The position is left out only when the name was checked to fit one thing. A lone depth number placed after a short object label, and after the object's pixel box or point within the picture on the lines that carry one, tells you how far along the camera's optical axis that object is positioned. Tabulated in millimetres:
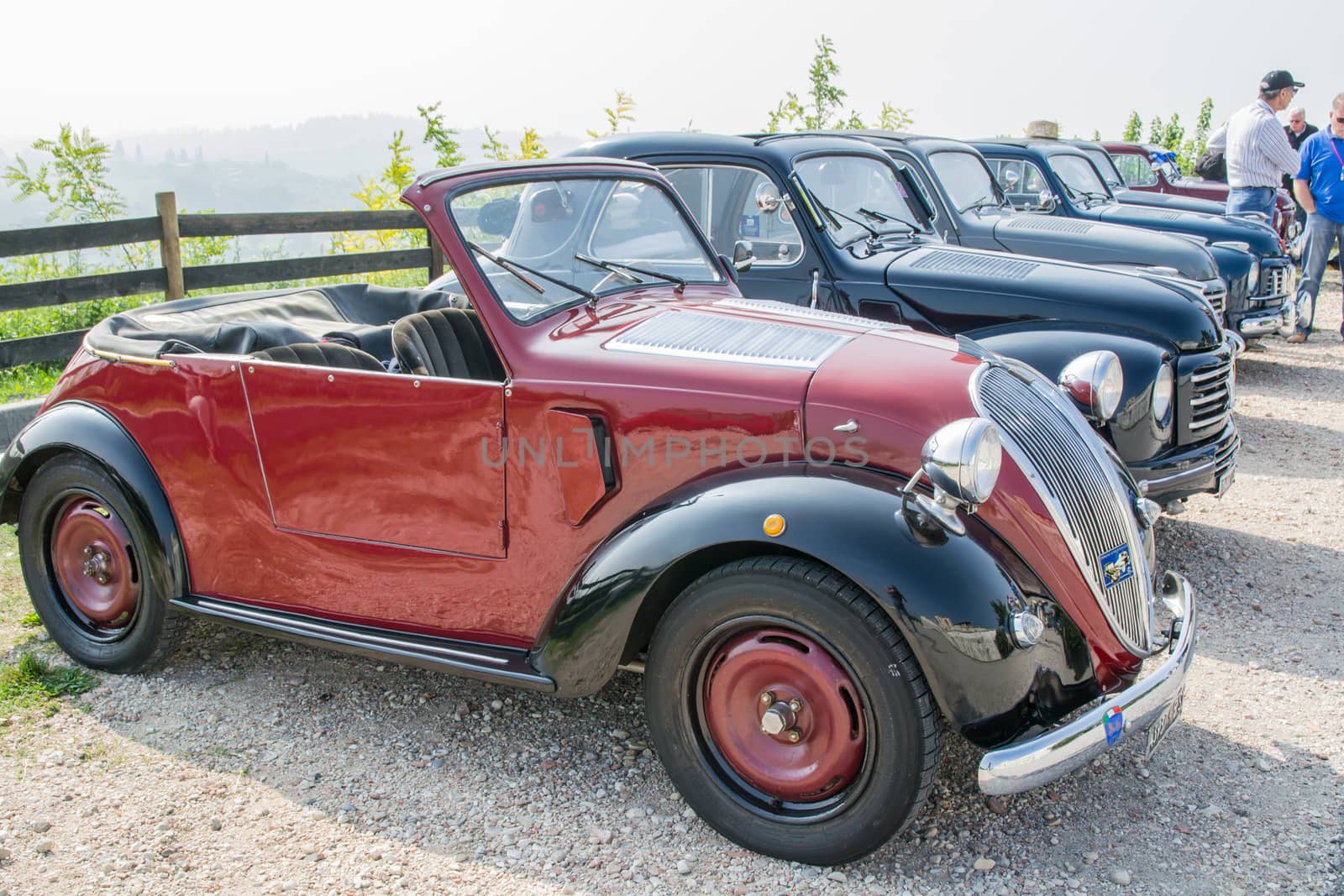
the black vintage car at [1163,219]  8742
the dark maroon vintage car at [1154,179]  13406
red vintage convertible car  2436
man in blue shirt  8883
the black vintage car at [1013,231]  7359
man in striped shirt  9203
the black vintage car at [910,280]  4957
